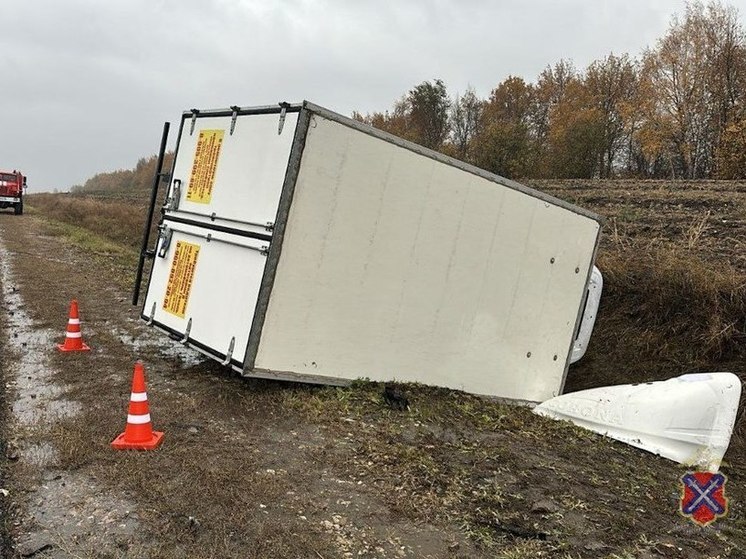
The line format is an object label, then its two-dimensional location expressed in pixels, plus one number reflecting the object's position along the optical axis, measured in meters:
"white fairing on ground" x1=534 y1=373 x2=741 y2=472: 5.02
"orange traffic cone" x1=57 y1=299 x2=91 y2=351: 6.27
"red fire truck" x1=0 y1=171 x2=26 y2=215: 27.50
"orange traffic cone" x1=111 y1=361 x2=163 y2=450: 4.00
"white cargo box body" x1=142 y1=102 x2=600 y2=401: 4.82
